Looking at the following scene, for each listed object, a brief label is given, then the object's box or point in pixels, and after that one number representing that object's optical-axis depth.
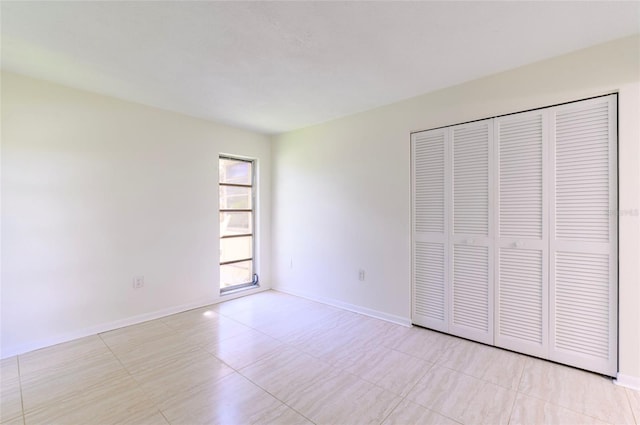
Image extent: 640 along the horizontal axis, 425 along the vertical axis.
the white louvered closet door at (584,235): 2.05
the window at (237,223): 4.05
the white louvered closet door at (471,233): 2.56
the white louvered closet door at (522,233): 2.30
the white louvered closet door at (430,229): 2.82
